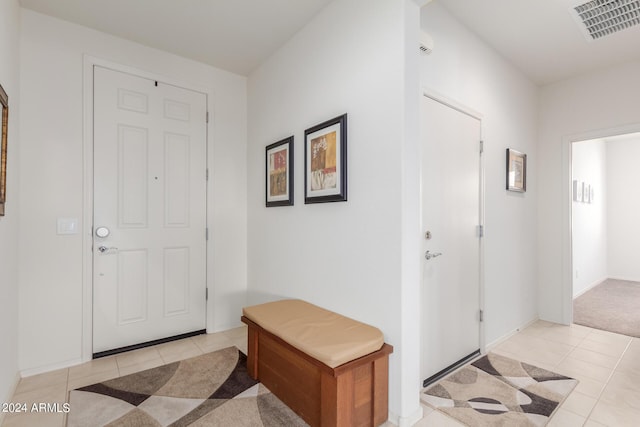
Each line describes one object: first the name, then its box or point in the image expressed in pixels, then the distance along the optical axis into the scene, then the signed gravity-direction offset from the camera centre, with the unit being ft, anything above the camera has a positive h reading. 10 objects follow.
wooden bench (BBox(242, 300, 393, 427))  5.01 -2.71
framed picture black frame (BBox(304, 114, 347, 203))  6.72 +1.23
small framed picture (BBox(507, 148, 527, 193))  9.93 +1.45
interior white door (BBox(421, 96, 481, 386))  7.11 -0.53
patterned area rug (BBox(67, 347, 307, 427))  5.75 -3.80
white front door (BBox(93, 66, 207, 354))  8.50 +0.12
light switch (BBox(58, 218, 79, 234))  7.83 -0.29
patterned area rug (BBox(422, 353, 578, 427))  5.89 -3.83
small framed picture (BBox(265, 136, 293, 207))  8.68 +1.21
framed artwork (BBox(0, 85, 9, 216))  5.60 +1.08
